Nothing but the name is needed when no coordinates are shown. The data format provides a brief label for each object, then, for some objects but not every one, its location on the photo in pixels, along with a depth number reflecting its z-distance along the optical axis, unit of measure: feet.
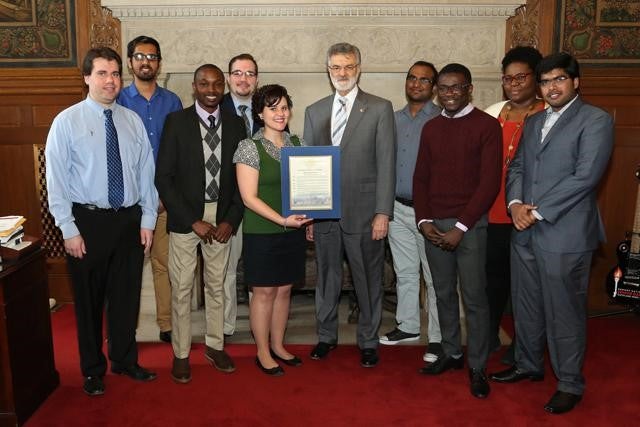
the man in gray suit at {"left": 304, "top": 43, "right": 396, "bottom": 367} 11.48
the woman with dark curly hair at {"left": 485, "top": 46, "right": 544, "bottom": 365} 11.37
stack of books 9.86
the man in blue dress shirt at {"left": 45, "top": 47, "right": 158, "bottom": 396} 10.11
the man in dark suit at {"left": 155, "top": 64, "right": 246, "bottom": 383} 10.91
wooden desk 9.50
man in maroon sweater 10.31
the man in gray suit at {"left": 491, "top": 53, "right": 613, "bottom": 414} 9.68
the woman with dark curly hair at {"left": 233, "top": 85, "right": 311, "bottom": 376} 10.77
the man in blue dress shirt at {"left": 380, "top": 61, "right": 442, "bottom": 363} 12.35
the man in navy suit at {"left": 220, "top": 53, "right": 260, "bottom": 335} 12.25
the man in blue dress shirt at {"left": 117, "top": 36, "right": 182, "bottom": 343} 12.26
